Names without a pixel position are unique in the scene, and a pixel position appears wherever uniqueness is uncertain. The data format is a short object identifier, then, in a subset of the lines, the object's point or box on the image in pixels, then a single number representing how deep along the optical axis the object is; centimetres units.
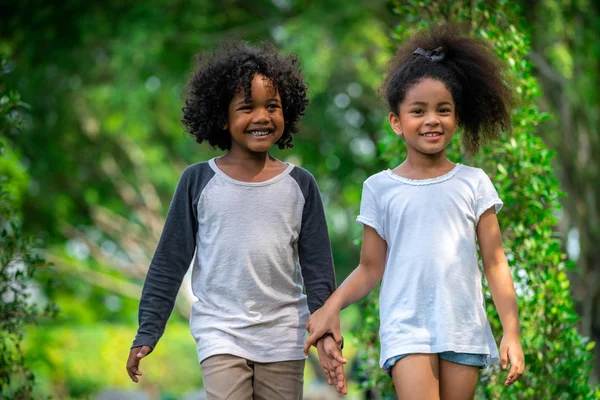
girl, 358
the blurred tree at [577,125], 1046
